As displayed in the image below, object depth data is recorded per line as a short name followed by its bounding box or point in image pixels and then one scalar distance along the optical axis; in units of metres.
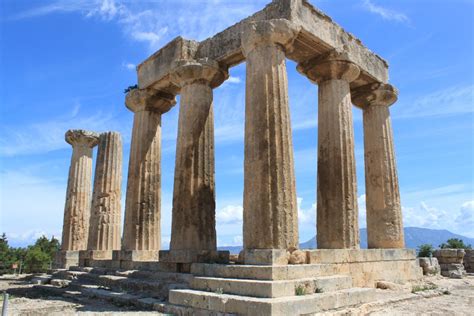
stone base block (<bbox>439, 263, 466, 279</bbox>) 19.92
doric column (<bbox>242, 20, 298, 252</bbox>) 10.21
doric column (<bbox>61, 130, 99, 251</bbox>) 24.03
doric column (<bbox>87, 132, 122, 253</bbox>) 20.20
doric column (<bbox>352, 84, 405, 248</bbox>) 15.55
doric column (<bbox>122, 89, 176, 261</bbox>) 16.06
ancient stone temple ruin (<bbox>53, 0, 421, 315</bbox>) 9.60
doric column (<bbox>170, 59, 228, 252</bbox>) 13.26
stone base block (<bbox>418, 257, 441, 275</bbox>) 17.69
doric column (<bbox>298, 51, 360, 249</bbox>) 12.84
